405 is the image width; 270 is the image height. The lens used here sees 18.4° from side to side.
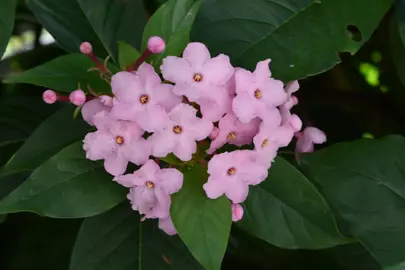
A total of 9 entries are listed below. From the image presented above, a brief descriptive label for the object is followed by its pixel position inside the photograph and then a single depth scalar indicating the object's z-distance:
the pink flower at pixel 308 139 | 0.58
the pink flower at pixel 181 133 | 0.52
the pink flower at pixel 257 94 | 0.53
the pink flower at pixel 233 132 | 0.53
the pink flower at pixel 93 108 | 0.54
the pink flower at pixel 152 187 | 0.53
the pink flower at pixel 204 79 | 0.53
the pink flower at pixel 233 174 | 0.53
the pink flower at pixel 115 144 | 0.53
